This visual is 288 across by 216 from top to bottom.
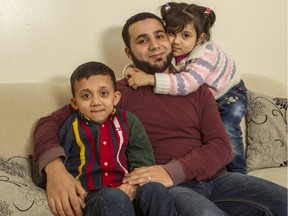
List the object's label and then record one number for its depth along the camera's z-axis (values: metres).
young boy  1.48
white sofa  1.28
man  1.39
